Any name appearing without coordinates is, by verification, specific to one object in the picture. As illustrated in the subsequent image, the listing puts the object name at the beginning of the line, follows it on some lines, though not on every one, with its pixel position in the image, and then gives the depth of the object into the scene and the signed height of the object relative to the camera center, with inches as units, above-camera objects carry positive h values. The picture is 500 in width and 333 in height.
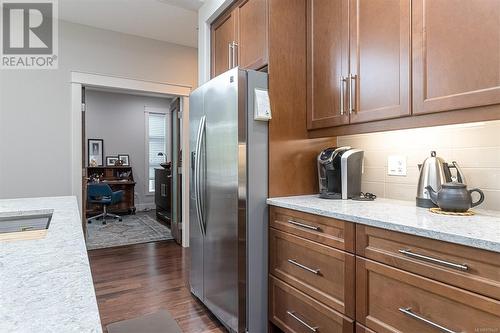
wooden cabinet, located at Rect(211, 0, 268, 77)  77.2 +38.0
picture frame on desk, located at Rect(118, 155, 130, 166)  256.3 +6.0
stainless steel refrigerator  71.9 -9.1
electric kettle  57.6 -2.2
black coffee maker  72.6 -1.7
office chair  206.8 -21.9
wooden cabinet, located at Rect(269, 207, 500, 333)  37.8 -18.8
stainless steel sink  59.2 -11.5
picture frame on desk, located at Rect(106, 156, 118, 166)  251.1 +5.0
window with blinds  271.0 +24.1
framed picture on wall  243.8 +11.7
